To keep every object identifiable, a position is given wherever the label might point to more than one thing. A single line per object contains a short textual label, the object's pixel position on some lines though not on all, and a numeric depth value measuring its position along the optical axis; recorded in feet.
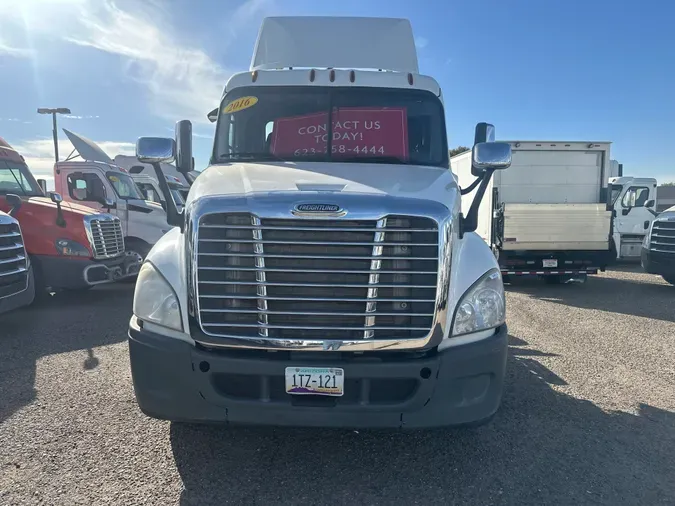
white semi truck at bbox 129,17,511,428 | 9.53
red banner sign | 13.74
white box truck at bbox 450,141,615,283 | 34.30
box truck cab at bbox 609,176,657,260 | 45.37
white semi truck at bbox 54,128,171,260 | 35.09
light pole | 80.07
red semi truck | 25.85
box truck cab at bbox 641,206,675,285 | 33.45
